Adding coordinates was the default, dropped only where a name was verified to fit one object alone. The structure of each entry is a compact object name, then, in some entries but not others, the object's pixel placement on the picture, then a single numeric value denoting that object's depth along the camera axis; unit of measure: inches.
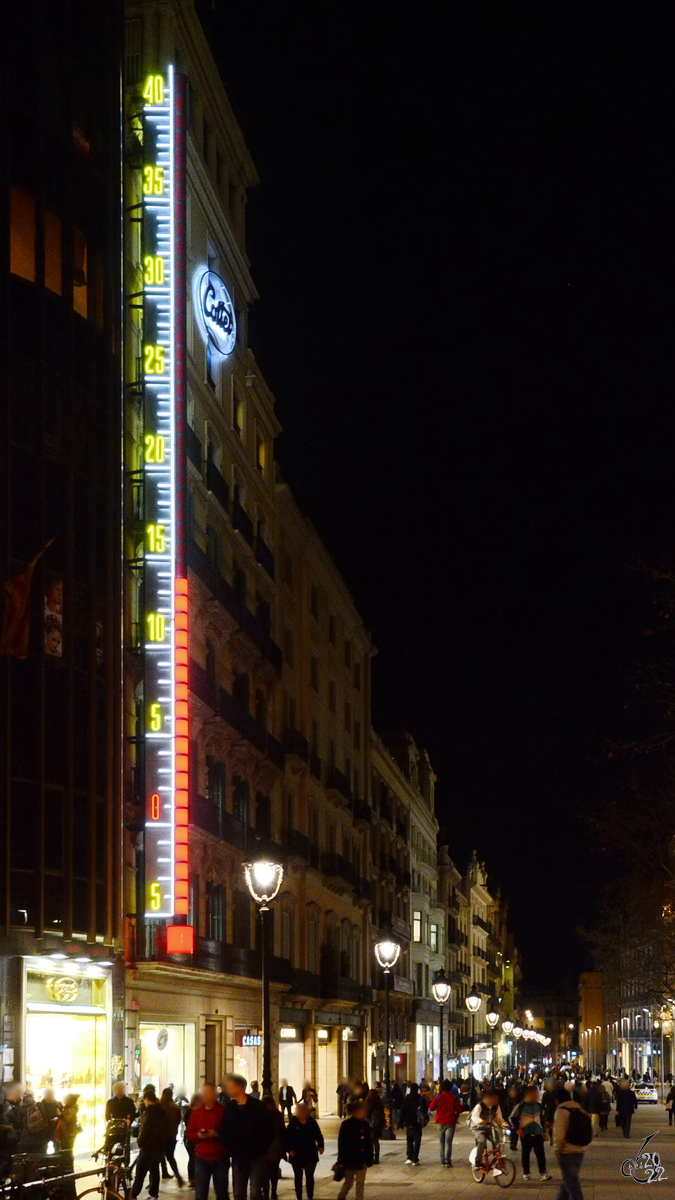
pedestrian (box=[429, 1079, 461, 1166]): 1353.3
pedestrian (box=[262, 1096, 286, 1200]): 874.1
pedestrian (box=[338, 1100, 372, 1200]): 869.8
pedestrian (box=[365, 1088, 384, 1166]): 1365.2
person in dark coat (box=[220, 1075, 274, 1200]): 847.7
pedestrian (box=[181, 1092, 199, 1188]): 861.2
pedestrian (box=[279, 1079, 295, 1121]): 1631.4
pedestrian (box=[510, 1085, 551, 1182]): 1242.0
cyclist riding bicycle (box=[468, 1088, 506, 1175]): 1176.2
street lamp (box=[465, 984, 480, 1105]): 2440.6
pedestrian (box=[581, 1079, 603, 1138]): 1823.6
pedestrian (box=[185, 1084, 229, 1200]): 852.0
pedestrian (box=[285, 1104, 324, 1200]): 991.6
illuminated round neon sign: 1755.4
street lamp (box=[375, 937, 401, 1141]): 1717.5
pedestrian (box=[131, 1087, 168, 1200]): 979.9
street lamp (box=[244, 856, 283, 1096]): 1146.0
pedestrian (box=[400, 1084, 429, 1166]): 1401.3
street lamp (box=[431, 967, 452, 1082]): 1969.7
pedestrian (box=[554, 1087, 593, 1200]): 804.0
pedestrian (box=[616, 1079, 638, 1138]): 1854.1
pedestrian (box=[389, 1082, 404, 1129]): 1996.2
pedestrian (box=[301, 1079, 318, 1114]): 1250.7
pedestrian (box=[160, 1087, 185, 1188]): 1079.6
